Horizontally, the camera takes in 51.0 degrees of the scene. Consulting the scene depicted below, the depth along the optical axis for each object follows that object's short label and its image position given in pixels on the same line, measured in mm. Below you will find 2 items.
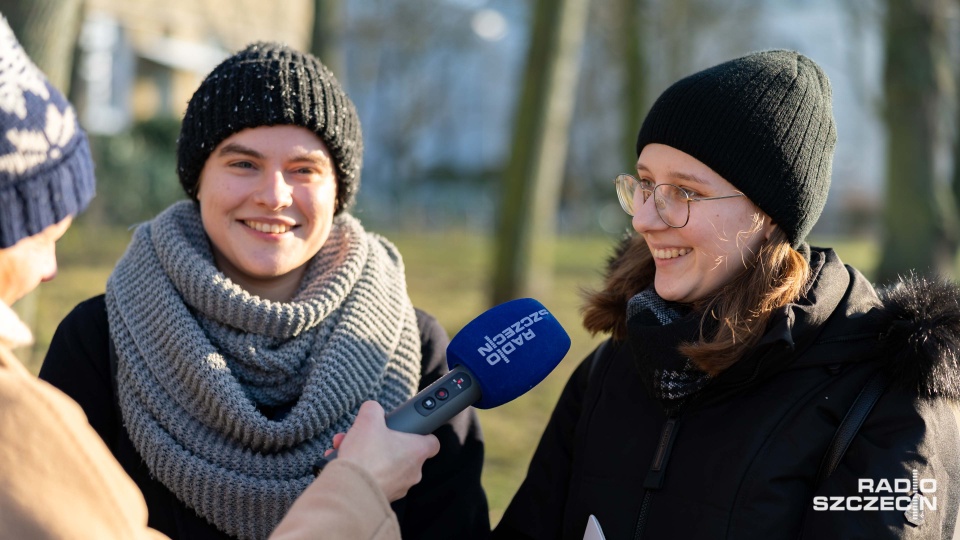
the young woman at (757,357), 2434
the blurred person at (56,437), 1839
